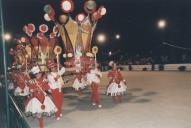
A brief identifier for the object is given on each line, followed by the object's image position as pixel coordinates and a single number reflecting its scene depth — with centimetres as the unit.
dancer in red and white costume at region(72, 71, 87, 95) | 1600
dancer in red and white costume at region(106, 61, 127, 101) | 1268
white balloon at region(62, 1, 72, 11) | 1530
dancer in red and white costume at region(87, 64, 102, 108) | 1251
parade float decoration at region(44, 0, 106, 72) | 1711
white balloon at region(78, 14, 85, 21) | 1731
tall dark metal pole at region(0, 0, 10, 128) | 577
